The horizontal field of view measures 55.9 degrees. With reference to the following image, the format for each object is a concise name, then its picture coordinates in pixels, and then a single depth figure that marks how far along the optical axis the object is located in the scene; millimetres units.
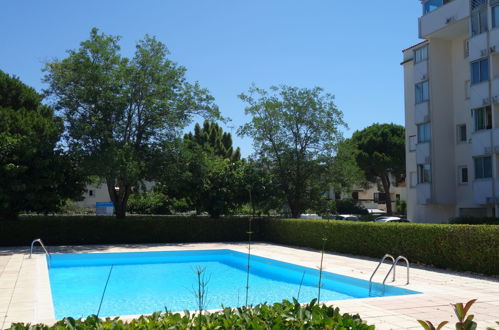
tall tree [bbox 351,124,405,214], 45125
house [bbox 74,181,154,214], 53719
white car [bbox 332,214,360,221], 38000
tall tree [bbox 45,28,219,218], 21969
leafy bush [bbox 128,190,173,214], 39731
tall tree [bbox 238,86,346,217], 26344
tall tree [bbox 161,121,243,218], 23719
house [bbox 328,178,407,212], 61375
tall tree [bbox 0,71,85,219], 20094
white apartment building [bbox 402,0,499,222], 24828
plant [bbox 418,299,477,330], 2348
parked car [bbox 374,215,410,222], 31516
